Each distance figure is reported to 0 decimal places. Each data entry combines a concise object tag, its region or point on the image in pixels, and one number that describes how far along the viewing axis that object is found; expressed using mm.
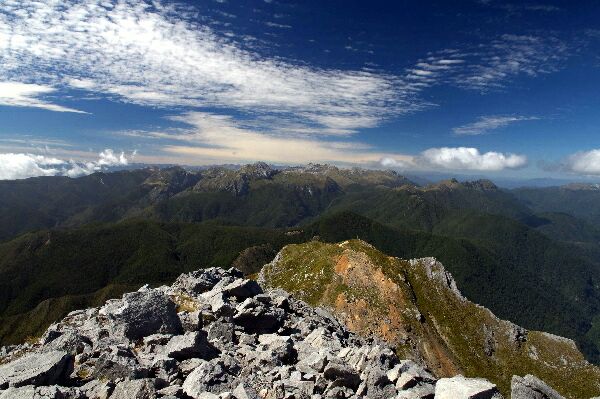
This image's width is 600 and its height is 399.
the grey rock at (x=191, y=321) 32525
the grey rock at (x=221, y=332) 31109
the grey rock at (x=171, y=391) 21062
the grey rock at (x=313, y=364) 26019
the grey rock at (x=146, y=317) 29266
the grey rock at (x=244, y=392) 20677
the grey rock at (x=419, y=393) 22988
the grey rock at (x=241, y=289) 43531
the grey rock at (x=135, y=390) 20297
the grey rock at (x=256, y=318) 35781
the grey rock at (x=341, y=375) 24734
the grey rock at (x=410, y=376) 24609
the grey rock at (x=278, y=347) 28397
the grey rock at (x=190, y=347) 26445
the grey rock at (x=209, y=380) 21953
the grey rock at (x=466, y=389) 20625
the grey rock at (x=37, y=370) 20797
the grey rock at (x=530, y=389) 24205
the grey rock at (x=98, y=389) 20714
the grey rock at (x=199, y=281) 49188
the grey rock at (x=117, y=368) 22578
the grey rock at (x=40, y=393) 19047
